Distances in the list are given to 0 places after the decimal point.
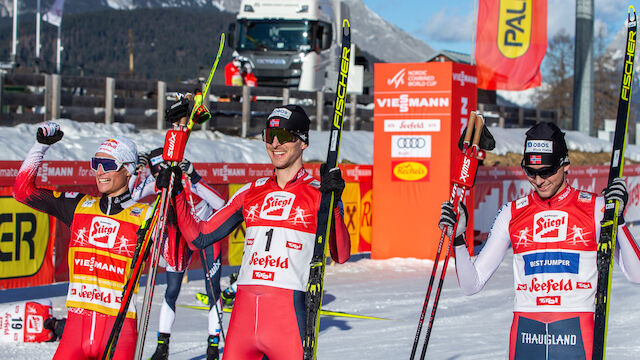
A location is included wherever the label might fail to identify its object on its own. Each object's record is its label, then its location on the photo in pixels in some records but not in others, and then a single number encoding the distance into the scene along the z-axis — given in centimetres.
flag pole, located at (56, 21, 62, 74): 4323
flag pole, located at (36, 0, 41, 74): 4809
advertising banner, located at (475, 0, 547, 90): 2188
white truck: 2497
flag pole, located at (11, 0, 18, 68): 3767
